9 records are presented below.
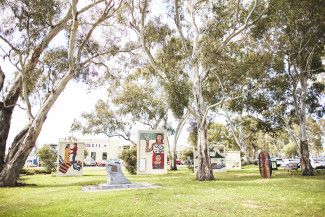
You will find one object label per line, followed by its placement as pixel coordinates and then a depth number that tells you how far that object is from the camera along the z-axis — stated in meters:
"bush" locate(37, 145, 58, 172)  34.41
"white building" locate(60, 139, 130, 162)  78.94
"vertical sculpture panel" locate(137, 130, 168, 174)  29.17
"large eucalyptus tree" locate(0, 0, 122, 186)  17.75
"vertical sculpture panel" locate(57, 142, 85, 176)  28.50
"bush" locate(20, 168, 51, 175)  31.92
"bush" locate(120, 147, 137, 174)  30.45
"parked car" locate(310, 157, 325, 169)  35.06
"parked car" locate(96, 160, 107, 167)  66.06
